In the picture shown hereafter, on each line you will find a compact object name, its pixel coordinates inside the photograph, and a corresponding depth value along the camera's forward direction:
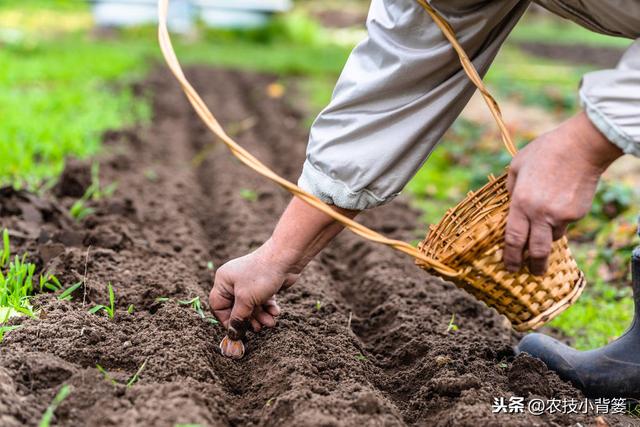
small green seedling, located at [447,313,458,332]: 2.75
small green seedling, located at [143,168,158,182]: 4.60
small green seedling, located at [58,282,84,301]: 2.57
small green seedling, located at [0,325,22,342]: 2.26
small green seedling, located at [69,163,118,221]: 3.63
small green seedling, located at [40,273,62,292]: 2.67
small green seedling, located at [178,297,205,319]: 2.61
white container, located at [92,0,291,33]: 13.66
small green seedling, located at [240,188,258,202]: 4.43
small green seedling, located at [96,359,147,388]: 2.01
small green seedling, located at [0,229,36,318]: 2.43
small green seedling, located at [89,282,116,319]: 2.49
